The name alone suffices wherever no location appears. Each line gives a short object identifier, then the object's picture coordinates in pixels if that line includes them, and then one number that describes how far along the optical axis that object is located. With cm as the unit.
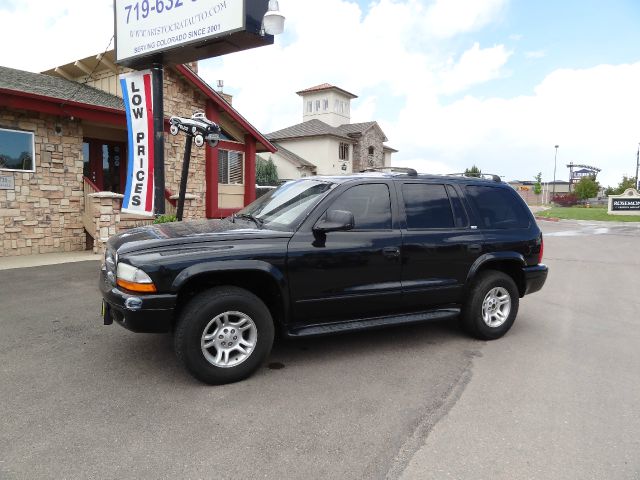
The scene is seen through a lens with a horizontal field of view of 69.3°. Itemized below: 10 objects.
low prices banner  856
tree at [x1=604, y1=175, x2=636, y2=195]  6500
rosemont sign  3539
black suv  370
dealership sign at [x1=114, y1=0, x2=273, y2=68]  785
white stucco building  3834
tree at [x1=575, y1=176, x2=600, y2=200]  6875
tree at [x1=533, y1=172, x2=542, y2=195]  8314
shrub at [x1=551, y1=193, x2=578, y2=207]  7012
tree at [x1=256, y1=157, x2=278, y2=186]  3631
